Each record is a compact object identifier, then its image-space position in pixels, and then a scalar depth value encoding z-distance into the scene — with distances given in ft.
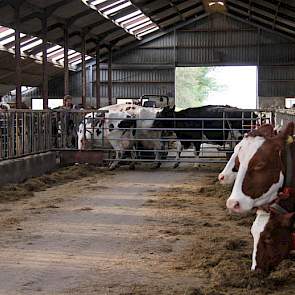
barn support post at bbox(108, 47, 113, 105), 96.88
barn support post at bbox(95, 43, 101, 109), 87.15
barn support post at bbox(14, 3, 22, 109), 49.94
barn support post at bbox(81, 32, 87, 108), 75.61
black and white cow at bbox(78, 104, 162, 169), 44.83
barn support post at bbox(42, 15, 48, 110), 57.11
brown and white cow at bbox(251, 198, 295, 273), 13.03
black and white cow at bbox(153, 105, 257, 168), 44.83
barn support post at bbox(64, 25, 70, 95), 65.31
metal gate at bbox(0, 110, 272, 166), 42.78
